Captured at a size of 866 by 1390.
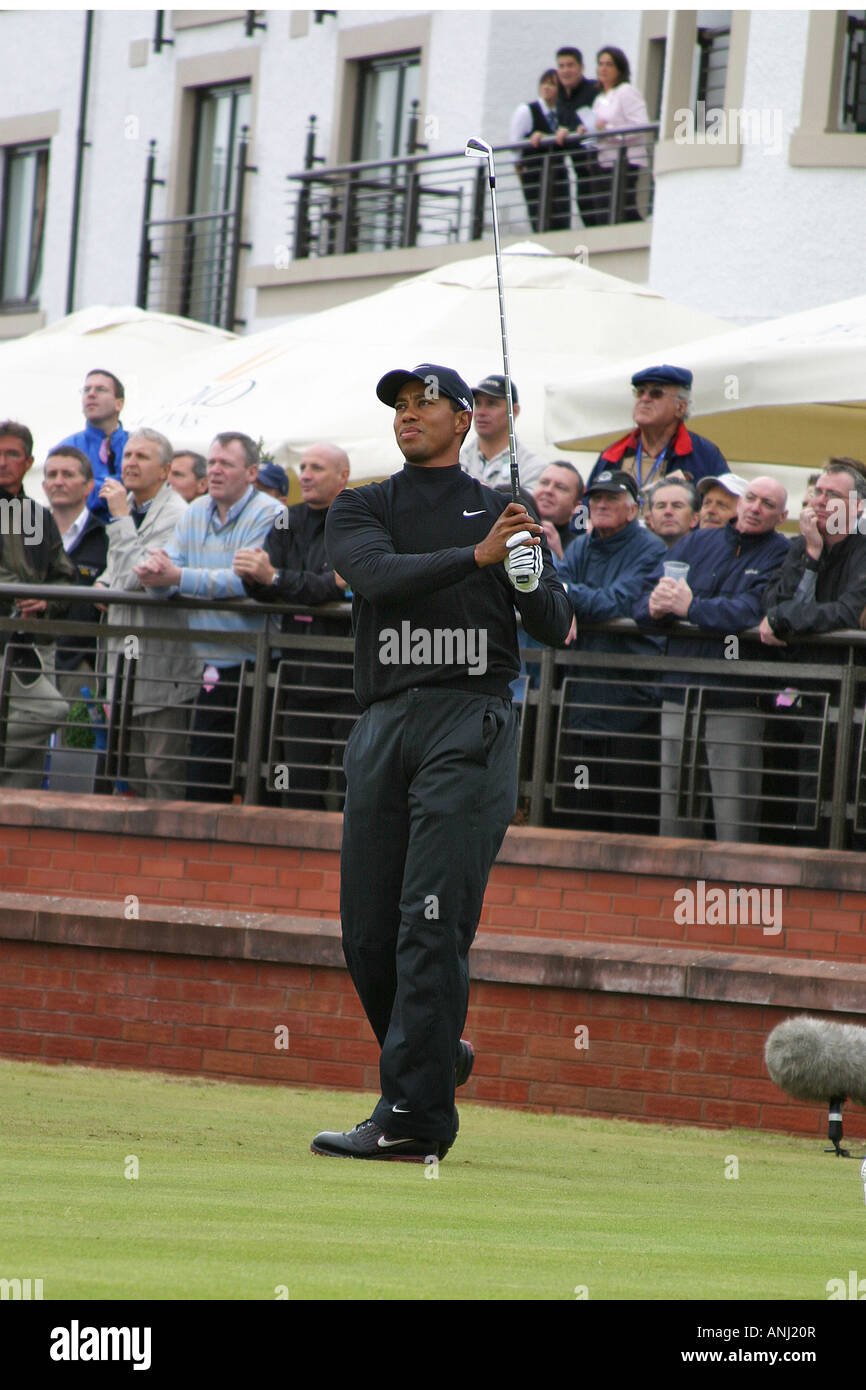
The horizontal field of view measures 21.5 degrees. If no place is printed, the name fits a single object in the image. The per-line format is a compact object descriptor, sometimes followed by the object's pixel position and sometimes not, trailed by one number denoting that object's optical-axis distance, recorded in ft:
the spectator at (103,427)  42.91
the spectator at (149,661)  34.73
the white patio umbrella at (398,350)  41.70
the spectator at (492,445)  35.37
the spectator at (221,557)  34.45
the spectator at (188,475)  40.68
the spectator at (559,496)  33.71
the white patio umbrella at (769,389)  33.42
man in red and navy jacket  34.17
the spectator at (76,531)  36.88
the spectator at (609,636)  31.86
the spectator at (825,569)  29.89
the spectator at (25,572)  36.22
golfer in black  20.36
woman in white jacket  64.13
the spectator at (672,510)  33.76
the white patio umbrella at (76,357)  52.89
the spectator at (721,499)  34.06
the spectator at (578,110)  65.00
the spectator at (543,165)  66.23
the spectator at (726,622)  31.12
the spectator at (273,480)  40.93
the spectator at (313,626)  33.65
